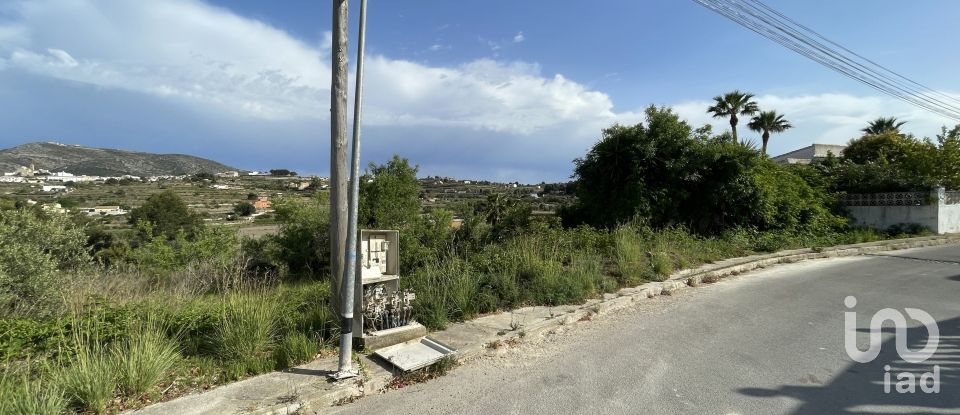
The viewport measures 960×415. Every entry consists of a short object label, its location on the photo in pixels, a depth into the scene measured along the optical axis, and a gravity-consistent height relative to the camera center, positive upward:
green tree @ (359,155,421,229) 16.33 +0.26
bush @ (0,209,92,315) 6.14 -1.07
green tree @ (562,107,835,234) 14.66 +0.87
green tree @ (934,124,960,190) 18.59 +2.04
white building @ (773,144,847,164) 44.53 +6.00
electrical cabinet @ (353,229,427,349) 4.93 -1.12
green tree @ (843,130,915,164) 27.52 +4.45
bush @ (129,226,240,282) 16.25 -2.05
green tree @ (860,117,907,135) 40.66 +7.93
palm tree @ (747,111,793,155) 38.66 +7.51
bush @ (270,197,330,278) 17.31 -1.63
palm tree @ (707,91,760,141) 35.28 +8.22
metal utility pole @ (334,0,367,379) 4.25 -0.44
